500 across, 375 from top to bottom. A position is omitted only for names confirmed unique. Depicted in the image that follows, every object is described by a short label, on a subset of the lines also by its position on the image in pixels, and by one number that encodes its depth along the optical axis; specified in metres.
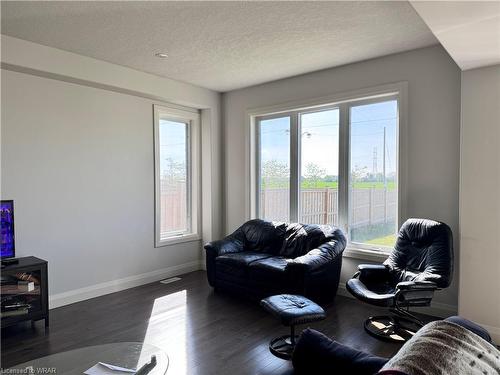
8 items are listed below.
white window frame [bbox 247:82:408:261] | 3.77
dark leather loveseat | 3.58
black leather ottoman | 2.53
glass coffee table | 1.95
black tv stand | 3.08
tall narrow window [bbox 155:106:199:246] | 5.01
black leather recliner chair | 2.93
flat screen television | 3.23
